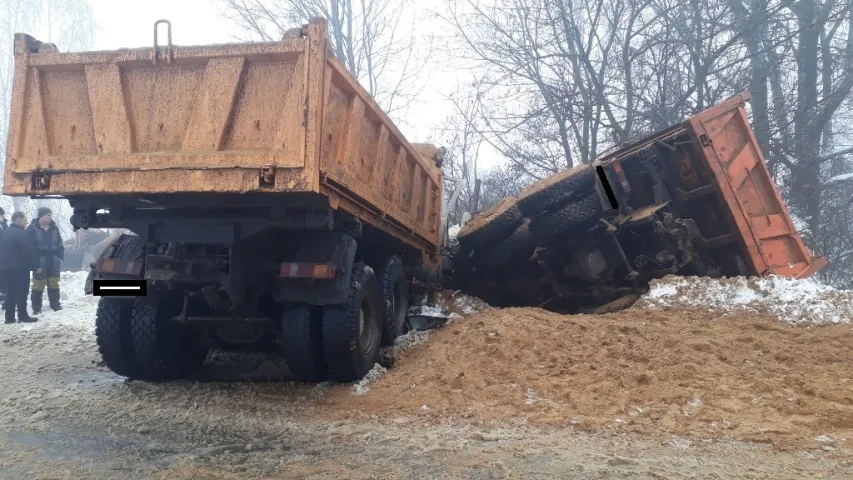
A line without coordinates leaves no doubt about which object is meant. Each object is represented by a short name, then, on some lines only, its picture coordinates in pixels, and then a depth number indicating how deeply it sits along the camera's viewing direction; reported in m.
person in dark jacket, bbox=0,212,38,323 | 9.13
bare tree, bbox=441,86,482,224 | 17.08
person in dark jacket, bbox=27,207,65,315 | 9.66
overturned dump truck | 7.03
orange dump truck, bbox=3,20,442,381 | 4.23
